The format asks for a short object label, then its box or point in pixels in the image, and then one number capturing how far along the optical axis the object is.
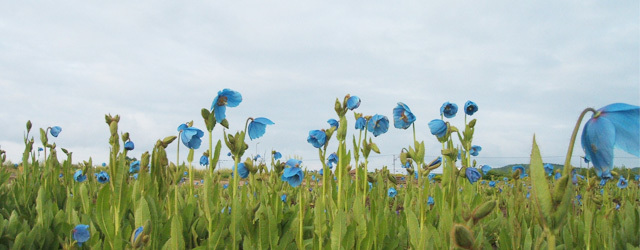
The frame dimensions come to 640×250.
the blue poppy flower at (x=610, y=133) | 0.89
